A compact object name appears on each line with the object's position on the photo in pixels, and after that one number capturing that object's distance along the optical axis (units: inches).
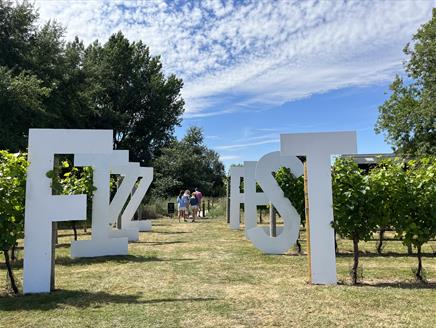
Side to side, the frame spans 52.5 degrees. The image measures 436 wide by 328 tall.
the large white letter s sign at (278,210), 413.7
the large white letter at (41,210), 257.6
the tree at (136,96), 1535.4
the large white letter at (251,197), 594.5
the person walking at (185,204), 923.4
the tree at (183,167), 1373.0
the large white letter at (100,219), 415.8
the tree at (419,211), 278.2
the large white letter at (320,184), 284.4
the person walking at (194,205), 900.2
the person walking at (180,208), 921.4
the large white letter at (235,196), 721.6
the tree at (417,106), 1002.1
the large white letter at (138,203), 589.9
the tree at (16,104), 792.3
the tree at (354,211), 281.3
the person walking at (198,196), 955.1
